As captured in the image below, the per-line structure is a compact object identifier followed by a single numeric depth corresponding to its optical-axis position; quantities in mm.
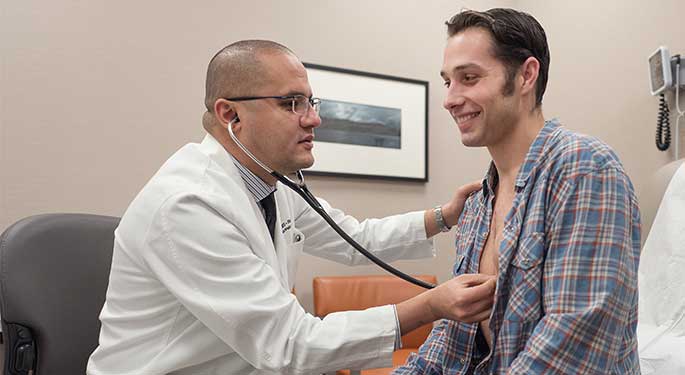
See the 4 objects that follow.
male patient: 1000
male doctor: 1208
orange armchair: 2604
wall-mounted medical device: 2371
